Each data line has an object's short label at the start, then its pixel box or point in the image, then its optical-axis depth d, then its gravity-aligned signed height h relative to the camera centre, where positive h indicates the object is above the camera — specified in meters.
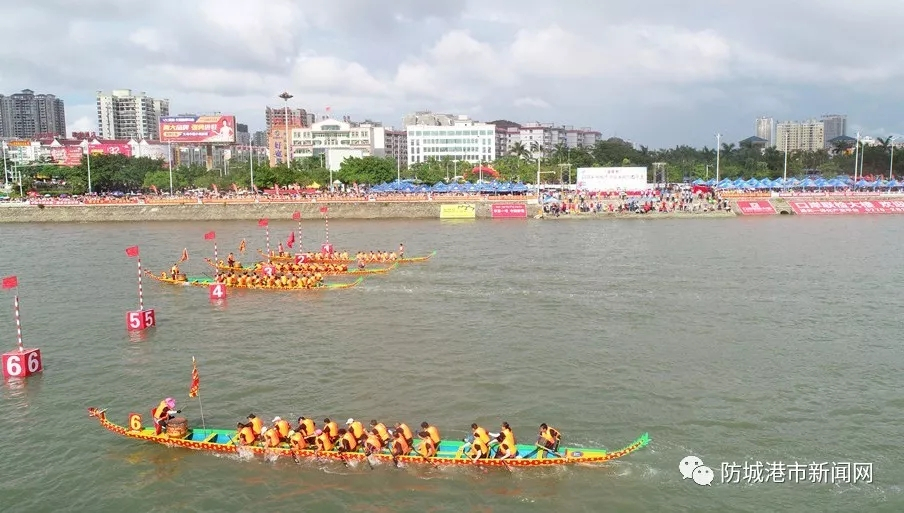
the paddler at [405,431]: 14.84 -5.13
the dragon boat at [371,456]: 14.45 -5.60
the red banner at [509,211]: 69.12 -0.89
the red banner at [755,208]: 67.94 -0.97
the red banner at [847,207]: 68.88 -1.03
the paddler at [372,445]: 14.72 -5.38
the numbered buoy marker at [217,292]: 31.69 -4.09
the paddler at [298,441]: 15.04 -5.38
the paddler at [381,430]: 14.91 -5.13
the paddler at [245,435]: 15.37 -5.34
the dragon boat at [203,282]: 34.03 -4.02
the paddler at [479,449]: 14.53 -5.45
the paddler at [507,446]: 14.51 -5.37
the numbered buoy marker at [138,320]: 26.44 -4.52
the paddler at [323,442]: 14.97 -5.38
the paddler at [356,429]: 15.04 -5.15
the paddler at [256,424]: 15.53 -5.16
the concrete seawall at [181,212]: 73.12 -0.46
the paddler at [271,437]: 15.21 -5.35
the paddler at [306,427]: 15.20 -5.14
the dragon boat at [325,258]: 40.00 -3.32
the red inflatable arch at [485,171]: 101.25 +4.92
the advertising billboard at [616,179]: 76.31 +2.60
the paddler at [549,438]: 14.45 -5.18
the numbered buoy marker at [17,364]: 20.59 -4.82
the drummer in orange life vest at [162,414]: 16.09 -5.06
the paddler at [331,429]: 15.08 -5.16
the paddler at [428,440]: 14.71 -5.31
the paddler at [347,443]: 14.91 -5.39
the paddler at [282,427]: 15.31 -5.15
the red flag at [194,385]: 16.59 -4.51
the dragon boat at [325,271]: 37.97 -3.79
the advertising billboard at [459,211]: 69.75 -0.83
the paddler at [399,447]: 14.70 -5.42
